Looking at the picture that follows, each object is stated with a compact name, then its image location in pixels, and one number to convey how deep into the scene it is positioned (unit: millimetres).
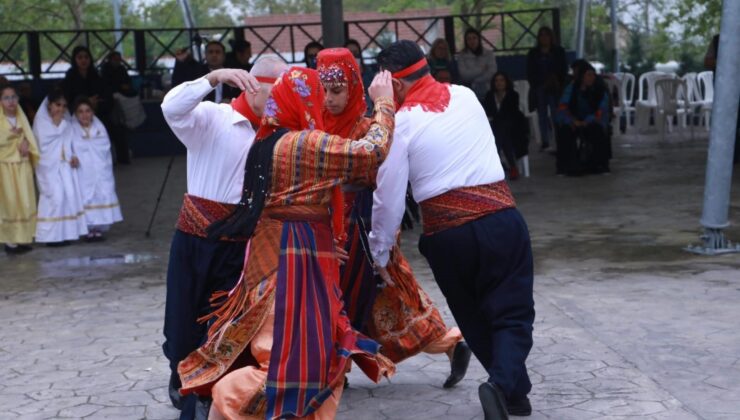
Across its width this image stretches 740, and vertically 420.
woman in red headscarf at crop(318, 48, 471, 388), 4984
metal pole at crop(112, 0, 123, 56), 35366
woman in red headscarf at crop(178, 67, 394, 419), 4465
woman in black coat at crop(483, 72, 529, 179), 14164
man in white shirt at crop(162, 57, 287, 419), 5008
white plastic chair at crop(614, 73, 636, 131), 19922
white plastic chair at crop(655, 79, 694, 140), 18391
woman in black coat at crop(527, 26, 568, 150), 16234
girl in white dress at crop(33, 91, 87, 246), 11062
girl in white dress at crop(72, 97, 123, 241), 11344
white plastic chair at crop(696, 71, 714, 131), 18781
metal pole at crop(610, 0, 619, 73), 24453
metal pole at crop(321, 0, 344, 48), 10406
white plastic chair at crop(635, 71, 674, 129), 19797
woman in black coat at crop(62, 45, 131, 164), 16016
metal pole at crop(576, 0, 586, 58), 20391
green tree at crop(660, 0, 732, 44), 32094
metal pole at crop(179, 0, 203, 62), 22394
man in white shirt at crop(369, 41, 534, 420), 4914
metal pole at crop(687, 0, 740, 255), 8375
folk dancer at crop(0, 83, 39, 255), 10797
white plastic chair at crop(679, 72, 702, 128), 18828
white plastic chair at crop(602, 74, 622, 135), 19388
